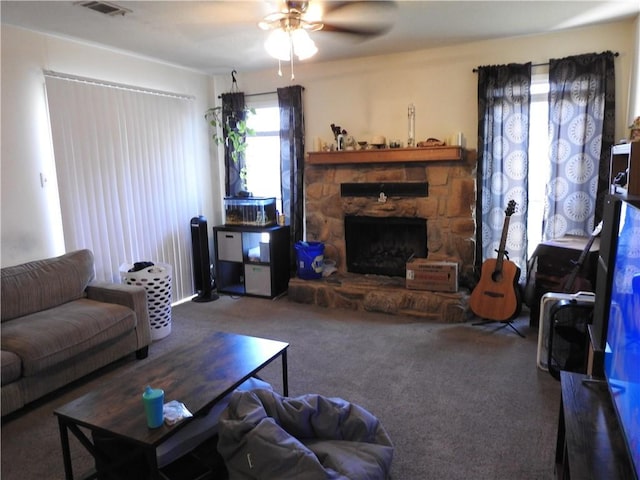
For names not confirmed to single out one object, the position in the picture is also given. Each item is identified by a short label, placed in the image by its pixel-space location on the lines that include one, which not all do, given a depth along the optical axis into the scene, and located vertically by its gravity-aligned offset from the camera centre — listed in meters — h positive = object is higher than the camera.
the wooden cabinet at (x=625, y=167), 1.59 +0.02
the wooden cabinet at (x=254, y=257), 4.49 -0.76
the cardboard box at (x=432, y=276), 3.82 -0.86
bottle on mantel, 4.06 +0.53
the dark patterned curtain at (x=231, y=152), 4.76 +0.38
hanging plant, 4.71 +0.63
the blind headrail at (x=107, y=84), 3.35 +0.92
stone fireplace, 3.90 -0.33
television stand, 1.26 -0.85
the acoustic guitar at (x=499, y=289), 3.47 -0.91
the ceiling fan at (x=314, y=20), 2.41 +1.01
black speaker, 2.62 -1.00
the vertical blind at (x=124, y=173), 3.47 +0.16
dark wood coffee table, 1.63 -0.88
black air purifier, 4.45 -0.73
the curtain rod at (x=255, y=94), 4.71 +1.00
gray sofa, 2.42 -0.81
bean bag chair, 1.62 -1.04
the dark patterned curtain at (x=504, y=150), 3.67 +0.22
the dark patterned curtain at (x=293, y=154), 4.52 +0.33
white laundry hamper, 3.43 -0.82
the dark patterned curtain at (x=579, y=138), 3.38 +0.28
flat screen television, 1.20 -0.51
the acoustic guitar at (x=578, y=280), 3.01 -0.76
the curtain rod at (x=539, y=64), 3.60 +0.92
